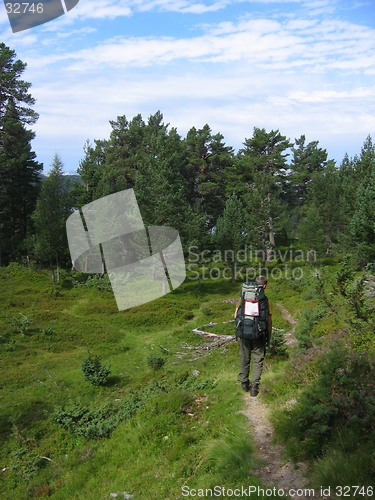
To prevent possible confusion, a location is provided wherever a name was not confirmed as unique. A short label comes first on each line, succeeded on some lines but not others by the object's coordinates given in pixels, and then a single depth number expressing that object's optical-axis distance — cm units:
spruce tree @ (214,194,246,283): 3700
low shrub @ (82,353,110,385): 1485
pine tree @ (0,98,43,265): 4003
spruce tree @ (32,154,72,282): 3428
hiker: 729
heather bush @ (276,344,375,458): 518
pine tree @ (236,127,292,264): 4272
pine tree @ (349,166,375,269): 2191
